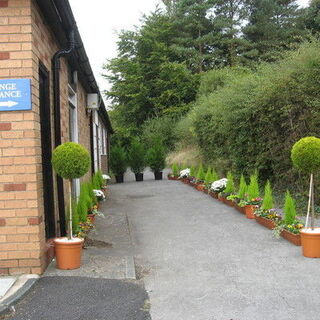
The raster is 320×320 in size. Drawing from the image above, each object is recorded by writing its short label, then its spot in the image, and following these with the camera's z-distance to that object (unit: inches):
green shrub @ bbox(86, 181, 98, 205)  332.5
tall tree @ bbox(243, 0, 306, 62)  1183.6
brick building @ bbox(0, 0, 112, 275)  176.2
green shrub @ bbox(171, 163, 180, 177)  700.2
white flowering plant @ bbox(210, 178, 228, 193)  414.6
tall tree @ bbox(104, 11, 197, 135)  1227.2
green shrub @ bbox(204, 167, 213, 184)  480.6
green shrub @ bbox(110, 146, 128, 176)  701.9
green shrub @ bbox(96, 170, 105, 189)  456.2
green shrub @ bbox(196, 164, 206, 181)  534.6
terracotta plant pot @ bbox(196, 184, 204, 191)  496.7
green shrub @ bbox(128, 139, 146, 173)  716.7
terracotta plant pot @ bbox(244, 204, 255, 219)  316.2
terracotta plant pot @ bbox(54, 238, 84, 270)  187.6
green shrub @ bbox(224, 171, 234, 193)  390.0
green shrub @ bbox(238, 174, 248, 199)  346.6
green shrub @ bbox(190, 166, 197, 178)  590.5
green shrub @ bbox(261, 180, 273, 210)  281.6
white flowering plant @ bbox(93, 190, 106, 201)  383.2
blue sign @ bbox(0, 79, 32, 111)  175.3
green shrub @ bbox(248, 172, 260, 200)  325.7
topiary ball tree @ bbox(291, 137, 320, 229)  208.7
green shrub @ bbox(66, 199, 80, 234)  222.4
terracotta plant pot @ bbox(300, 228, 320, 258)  204.4
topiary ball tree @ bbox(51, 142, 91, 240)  182.7
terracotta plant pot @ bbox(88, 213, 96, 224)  291.2
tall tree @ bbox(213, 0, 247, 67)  1211.9
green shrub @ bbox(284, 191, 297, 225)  242.2
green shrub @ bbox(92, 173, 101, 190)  414.3
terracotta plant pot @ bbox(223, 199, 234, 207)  372.3
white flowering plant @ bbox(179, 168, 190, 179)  617.2
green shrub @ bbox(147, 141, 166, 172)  723.4
